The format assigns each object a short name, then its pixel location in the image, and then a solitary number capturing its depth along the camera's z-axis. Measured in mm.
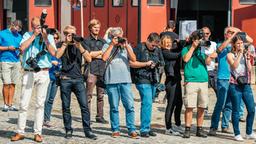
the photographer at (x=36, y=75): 10000
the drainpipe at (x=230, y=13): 26267
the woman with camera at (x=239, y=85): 10648
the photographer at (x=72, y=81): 10250
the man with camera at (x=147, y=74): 10672
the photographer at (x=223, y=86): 10963
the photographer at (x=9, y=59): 13148
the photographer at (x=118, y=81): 10516
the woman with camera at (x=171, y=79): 10984
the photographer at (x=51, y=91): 11507
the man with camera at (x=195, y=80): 10625
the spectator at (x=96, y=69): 11469
